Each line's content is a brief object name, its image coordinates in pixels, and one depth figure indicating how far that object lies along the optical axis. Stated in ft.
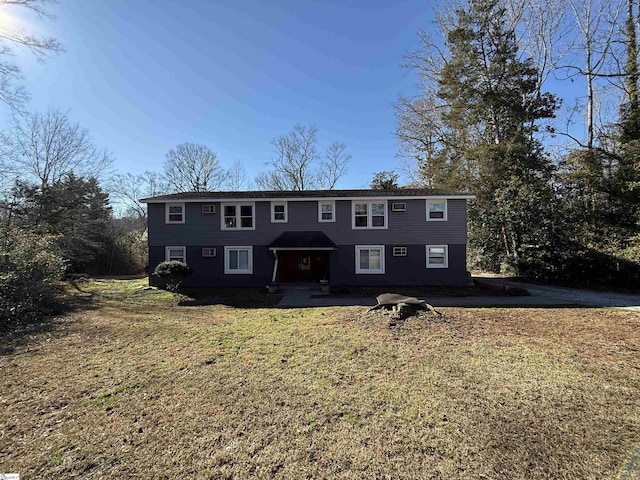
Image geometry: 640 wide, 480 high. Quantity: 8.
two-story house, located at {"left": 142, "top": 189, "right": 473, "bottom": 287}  48.44
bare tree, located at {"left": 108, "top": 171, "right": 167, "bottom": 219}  107.45
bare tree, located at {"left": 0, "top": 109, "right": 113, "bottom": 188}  69.56
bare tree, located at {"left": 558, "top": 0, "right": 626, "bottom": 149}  55.42
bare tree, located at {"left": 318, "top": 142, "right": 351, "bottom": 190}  106.52
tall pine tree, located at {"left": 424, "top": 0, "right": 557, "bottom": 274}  58.34
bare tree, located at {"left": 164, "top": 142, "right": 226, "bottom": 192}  106.52
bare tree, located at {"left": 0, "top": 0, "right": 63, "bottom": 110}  30.66
